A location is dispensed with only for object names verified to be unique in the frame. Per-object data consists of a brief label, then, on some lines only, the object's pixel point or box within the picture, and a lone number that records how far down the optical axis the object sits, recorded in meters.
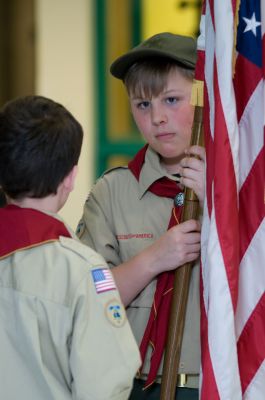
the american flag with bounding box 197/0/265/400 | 5.13
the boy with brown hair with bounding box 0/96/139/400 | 4.87
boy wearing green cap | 5.23
